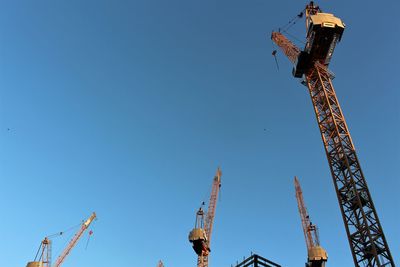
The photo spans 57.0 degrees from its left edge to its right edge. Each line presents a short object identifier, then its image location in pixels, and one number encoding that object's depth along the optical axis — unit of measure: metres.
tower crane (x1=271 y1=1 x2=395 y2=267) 33.75
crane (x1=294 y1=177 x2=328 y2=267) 77.25
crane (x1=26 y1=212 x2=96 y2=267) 98.62
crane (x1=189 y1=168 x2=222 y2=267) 80.19
